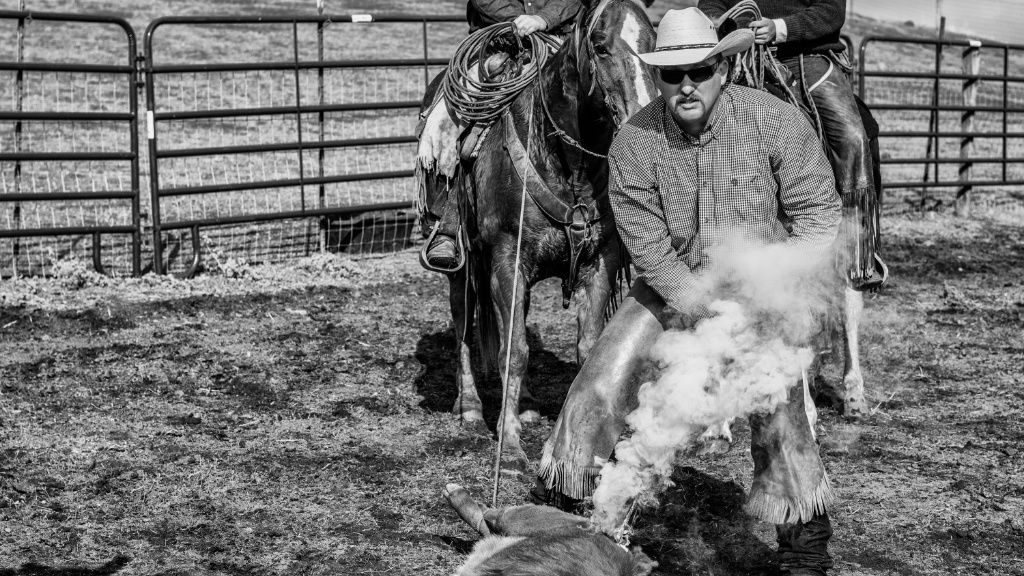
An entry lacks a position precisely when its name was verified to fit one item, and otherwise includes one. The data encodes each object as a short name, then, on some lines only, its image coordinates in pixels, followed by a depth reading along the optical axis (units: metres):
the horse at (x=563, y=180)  5.23
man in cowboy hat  3.86
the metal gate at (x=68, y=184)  9.92
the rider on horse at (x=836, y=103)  6.34
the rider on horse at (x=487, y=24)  6.31
